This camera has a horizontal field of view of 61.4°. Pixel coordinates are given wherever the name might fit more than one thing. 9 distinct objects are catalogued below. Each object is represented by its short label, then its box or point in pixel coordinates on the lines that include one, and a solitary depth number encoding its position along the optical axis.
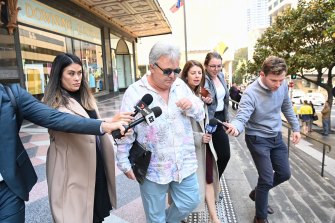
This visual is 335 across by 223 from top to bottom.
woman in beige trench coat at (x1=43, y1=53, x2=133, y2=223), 1.93
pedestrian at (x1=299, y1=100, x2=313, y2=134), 16.04
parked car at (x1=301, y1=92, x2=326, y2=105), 32.61
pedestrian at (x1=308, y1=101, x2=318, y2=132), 16.44
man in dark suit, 1.52
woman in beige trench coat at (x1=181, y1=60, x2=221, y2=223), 2.62
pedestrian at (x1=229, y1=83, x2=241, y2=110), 18.02
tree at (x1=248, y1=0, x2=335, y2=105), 14.45
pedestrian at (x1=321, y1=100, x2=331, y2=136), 16.06
